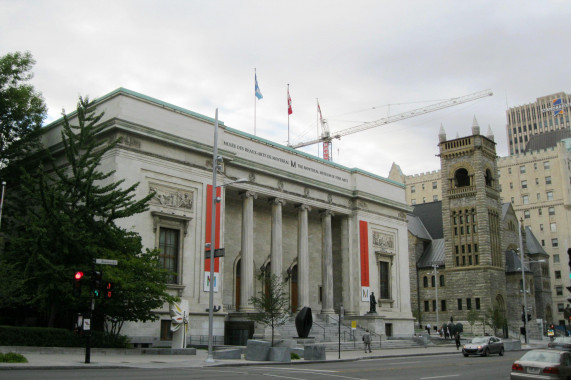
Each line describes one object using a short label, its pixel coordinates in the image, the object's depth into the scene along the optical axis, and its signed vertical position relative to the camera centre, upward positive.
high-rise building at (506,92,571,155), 174.00 +56.46
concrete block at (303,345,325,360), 32.78 -2.03
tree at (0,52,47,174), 43.94 +14.71
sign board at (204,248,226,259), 30.72 +3.09
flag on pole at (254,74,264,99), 55.25 +20.09
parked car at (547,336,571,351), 32.13 -1.68
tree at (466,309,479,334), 78.90 -0.28
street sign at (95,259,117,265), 25.73 +2.21
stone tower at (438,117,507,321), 92.44 +13.76
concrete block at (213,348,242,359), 32.56 -2.10
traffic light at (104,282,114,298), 25.63 +1.07
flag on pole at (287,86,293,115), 62.97 +21.19
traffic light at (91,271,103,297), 25.00 +1.28
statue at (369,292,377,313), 56.03 +0.92
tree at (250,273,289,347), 39.31 +0.40
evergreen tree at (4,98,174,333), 31.17 +3.47
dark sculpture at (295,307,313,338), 41.69 -0.53
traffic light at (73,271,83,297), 24.86 +1.28
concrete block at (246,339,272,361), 31.50 -1.88
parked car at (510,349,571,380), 17.67 -1.52
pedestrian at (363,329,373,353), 42.88 -1.80
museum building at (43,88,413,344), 41.56 +8.05
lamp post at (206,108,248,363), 28.73 +2.42
